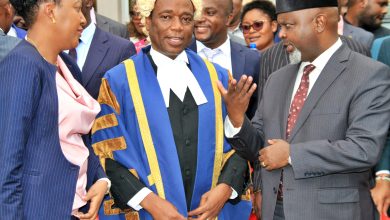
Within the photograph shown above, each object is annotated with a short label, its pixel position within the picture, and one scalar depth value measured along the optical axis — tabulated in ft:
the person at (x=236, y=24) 24.73
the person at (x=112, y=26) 22.84
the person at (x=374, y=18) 25.91
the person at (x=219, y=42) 19.27
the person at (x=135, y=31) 26.17
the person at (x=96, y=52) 17.29
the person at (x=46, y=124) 10.16
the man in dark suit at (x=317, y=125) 12.17
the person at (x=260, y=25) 25.54
